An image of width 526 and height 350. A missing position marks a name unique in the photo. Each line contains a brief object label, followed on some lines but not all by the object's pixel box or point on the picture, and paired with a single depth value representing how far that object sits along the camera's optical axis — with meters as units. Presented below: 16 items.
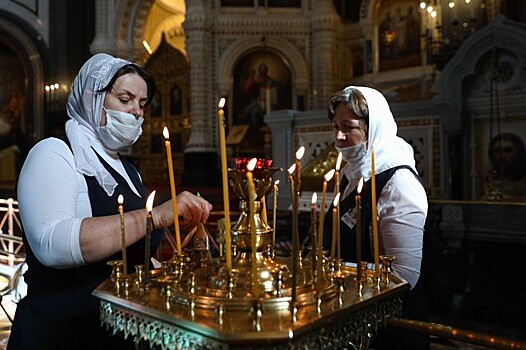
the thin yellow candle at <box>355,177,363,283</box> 1.24
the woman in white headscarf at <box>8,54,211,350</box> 1.40
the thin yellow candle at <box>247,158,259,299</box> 1.03
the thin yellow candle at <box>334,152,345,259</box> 1.48
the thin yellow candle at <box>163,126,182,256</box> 1.24
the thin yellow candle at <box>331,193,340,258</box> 1.36
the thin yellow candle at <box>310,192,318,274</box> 1.25
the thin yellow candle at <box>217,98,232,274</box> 1.08
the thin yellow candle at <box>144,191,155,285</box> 1.18
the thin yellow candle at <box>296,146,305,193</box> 1.02
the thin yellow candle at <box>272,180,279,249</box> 1.53
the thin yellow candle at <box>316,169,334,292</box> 1.16
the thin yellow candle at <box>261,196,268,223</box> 1.42
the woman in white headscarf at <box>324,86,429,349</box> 1.77
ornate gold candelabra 0.96
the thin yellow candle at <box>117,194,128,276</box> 1.29
